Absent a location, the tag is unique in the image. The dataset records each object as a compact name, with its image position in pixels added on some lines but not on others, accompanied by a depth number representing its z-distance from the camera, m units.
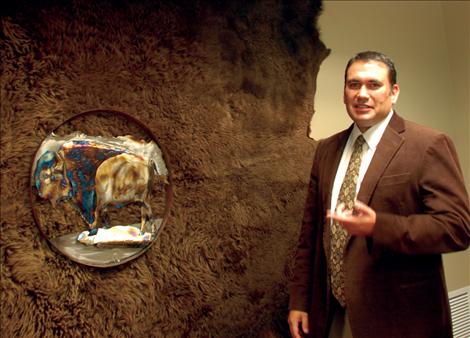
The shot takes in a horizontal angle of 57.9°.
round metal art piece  1.23
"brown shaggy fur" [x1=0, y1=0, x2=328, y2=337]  1.19
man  1.15
